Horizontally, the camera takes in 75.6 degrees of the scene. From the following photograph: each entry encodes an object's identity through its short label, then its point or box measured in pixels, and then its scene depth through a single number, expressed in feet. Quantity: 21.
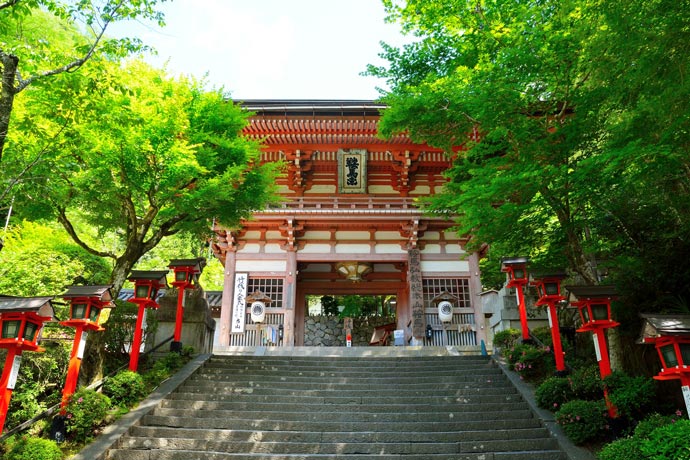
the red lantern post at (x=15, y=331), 19.88
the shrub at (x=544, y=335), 33.55
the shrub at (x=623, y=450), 17.46
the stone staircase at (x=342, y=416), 21.70
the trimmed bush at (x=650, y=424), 18.30
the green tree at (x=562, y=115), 18.86
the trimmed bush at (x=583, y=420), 21.12
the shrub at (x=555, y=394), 24.44
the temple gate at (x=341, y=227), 46.24
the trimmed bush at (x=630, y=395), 21.61
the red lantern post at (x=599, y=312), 23.73
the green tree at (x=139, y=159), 24.54
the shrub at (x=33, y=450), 19.00
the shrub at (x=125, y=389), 25.53
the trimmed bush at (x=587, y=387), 23.86
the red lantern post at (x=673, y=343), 17.95
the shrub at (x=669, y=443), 15.74
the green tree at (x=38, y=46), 18.79
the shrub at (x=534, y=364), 29.45
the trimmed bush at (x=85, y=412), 21.91
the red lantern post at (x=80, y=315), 23.84
